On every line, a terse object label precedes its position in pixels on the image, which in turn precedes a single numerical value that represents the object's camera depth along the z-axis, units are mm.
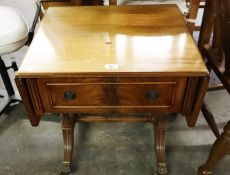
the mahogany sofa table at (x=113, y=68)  749
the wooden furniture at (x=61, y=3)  1301
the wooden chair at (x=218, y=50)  805
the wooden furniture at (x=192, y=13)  1167
